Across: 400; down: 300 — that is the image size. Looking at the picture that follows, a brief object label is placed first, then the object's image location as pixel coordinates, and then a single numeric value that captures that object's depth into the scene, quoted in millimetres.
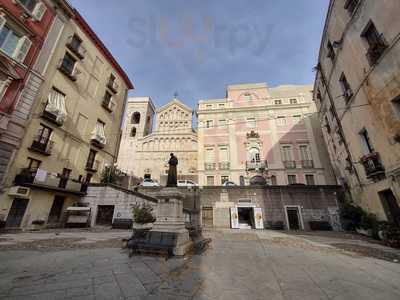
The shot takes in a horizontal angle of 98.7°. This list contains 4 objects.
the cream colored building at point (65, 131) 11180
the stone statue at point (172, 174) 6406
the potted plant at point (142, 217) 9523
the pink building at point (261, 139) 21875
